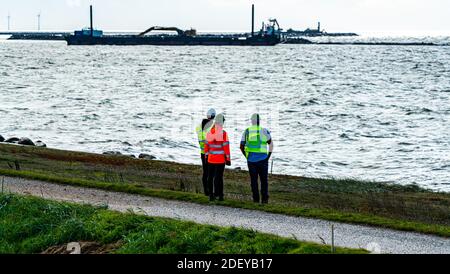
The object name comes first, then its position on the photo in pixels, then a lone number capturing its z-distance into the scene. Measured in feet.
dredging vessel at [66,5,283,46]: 637.30
